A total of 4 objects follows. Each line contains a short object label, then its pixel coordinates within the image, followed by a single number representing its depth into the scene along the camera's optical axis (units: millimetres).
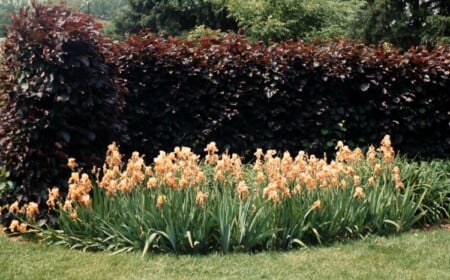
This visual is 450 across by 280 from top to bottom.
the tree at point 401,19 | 16578
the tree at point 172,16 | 19547
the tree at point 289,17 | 13727
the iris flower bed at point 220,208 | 4383
